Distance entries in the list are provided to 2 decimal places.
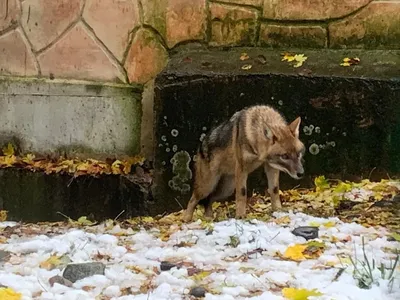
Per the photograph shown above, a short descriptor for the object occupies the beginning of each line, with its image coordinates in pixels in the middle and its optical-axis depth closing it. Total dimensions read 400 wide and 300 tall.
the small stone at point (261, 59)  6.46
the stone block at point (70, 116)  7.02
